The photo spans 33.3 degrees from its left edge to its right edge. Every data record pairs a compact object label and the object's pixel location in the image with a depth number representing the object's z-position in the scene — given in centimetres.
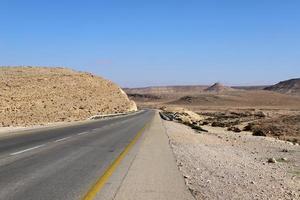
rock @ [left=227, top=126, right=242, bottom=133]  4312
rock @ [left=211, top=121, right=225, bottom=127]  5591
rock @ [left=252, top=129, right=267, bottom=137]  3784
